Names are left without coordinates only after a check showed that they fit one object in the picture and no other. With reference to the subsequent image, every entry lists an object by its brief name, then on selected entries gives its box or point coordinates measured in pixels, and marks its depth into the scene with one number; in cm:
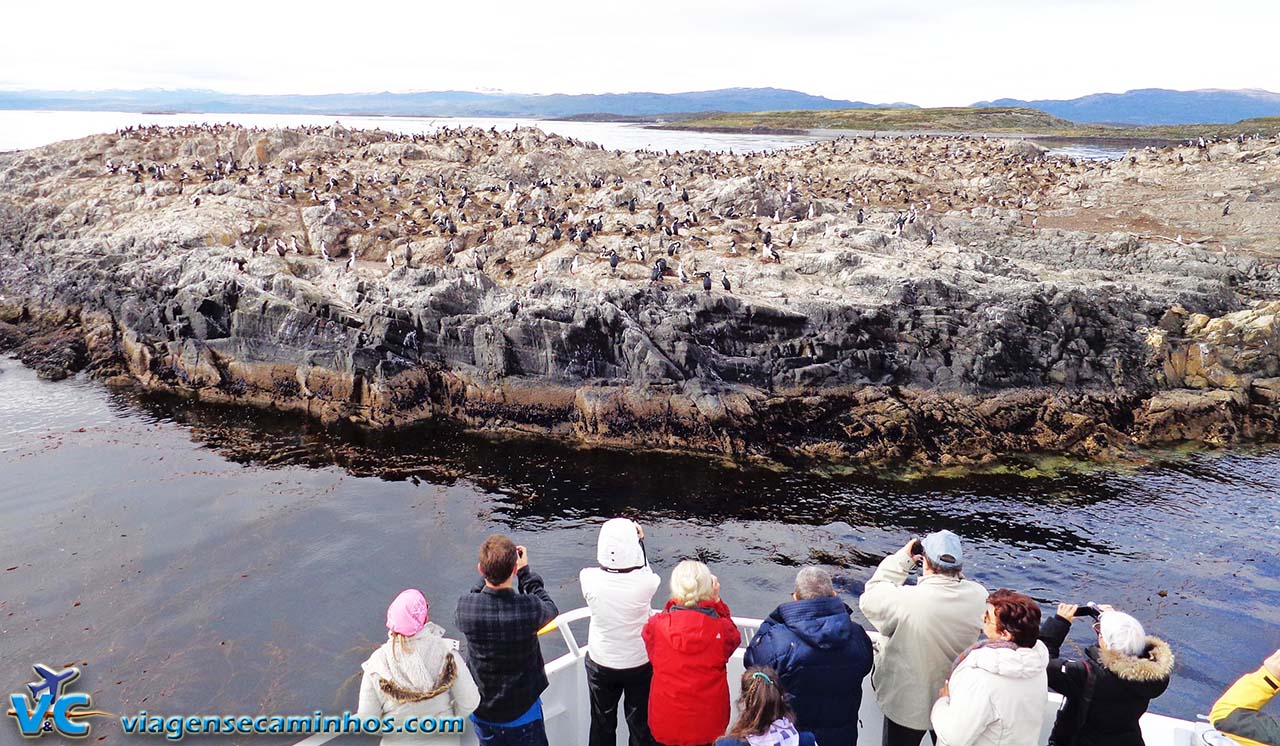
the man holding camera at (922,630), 499
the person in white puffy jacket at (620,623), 553
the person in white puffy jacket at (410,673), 466
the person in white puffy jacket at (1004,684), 423
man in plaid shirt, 502
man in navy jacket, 480
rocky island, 2353
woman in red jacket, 502
